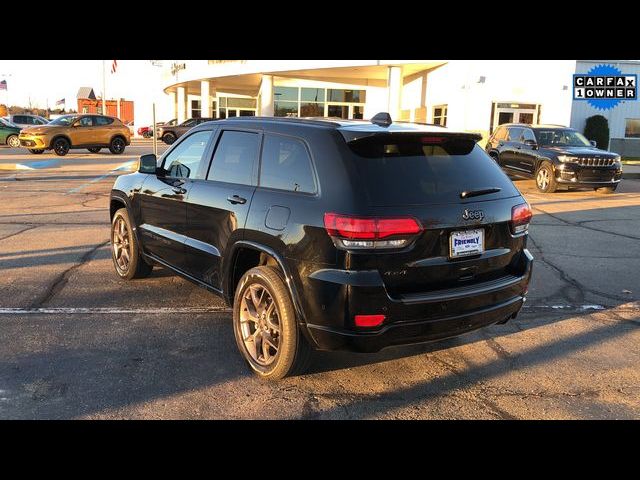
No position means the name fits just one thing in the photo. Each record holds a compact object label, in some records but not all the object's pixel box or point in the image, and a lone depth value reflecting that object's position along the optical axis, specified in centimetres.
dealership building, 2612
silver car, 3353
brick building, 8719
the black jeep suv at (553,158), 1424
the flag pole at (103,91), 5576
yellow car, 2320
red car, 5085
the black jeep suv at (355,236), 331
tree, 2649
